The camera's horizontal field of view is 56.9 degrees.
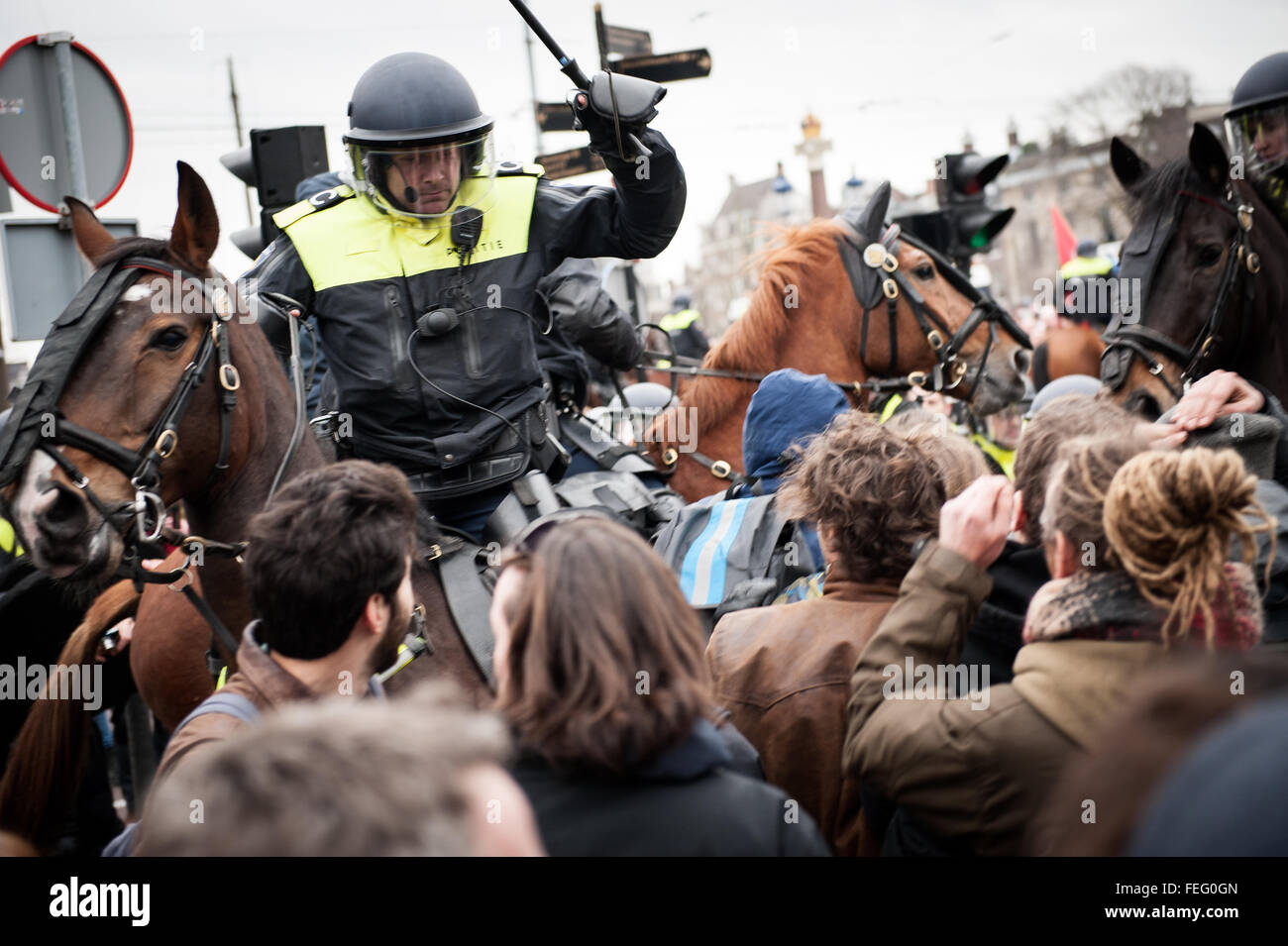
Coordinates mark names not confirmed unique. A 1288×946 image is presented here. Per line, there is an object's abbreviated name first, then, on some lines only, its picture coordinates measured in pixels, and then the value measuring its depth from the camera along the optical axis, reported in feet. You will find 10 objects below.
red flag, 38.68
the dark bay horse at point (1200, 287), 13.38
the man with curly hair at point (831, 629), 9.14
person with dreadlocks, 6.98
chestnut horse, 18.80
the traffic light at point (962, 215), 28.40
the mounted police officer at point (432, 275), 12.24
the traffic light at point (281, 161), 20.17
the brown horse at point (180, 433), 9.99
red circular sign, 16.66
